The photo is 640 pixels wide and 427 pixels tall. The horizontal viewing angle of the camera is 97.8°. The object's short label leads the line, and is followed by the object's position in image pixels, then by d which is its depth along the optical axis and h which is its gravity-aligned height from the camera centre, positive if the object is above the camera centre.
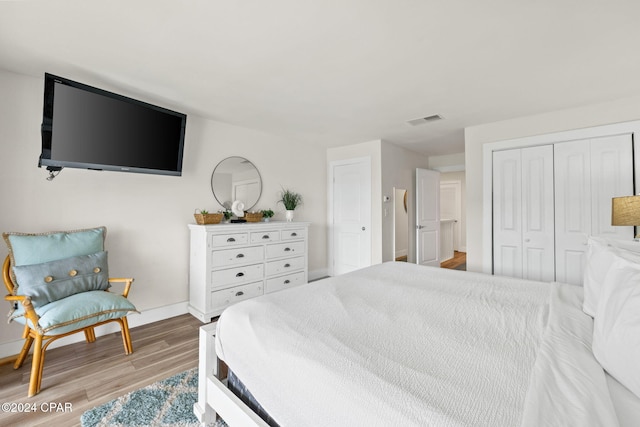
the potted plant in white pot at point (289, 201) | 4.14 +0.27
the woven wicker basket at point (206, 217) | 3.12 +0.00
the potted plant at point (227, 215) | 3.51 +0.03
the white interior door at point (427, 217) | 4.88 +0.05
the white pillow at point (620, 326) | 0.80 -0.33
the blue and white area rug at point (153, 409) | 1.59 -1.16
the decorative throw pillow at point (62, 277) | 2.01 -0.48
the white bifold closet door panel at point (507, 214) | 3.40 +0.09
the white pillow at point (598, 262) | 1.23 -0.19
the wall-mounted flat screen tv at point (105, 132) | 2.13 +0.74
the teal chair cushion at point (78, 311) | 1.87 -0.68
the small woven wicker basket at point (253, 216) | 3.69 +0.03
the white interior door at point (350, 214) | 4.53 +0.09
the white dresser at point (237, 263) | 3.04 -0.54
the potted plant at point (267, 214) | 3.87 +0.06
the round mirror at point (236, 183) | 3.58 +0.47
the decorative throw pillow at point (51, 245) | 2.11 -0.24
